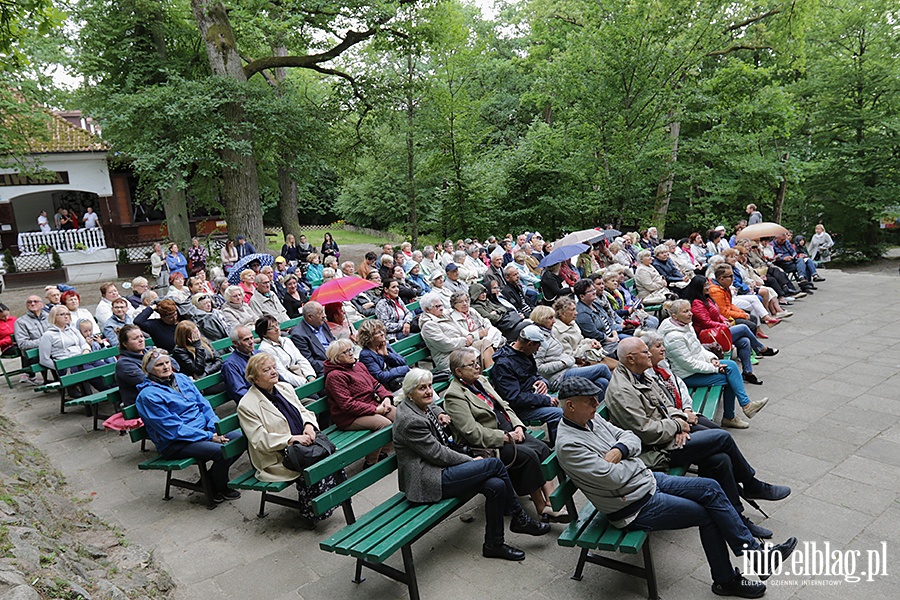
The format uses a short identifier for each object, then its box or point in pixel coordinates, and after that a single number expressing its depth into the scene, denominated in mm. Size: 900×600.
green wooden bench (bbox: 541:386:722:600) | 3393
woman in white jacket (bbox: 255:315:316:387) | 6000
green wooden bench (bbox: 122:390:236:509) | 4848
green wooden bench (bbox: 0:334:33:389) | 8484
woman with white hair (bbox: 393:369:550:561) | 3920
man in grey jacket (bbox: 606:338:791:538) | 4176
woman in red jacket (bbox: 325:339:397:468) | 5242
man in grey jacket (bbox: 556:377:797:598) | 3484
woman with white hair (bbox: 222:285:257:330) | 7832
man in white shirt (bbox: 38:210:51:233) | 21778
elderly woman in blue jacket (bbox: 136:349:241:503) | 4918
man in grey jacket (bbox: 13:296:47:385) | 8133
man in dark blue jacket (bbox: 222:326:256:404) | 5469
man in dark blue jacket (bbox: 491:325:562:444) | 5172
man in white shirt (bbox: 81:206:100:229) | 22406
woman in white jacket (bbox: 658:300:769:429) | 5905
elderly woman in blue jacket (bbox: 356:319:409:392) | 5891
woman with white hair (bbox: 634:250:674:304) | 9797
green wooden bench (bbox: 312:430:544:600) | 3459
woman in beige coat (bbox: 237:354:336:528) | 4543
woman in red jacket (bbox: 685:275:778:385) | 6949
